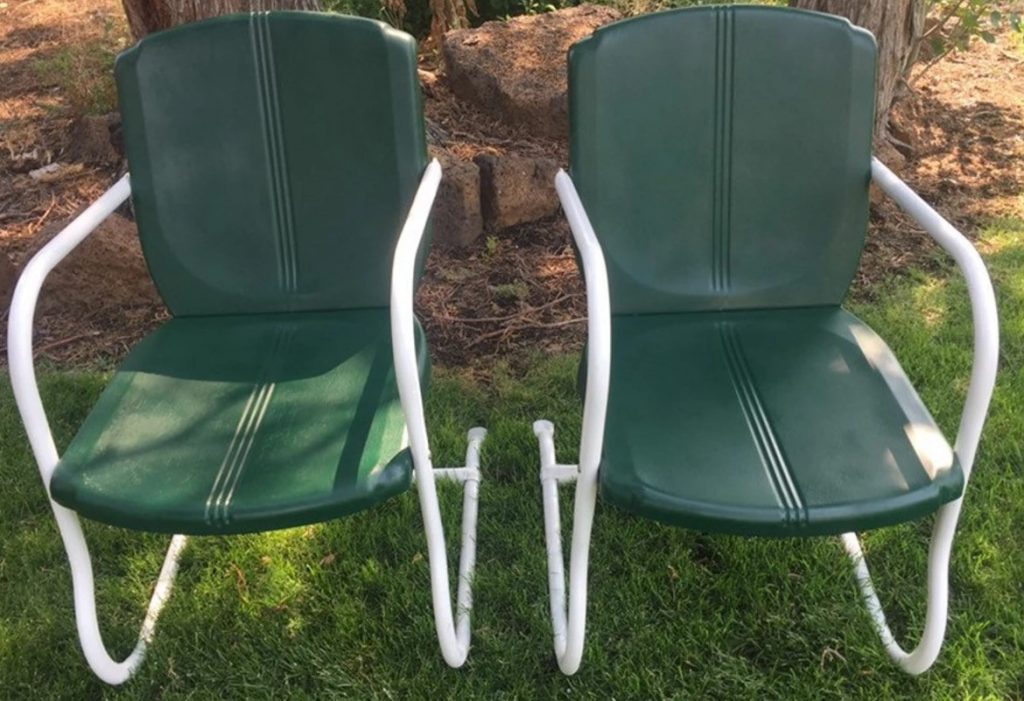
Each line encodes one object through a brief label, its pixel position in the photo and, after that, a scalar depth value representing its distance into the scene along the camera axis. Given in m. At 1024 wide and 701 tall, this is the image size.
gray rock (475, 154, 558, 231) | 3.00
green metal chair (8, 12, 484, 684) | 1.56
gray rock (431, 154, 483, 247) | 2.94
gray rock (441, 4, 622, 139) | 3.32
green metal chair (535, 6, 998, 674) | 1.52
